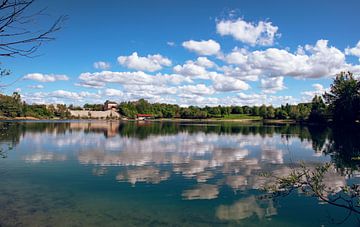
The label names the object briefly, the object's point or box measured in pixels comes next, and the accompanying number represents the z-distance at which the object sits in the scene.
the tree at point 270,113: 165.00
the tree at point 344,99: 79.19
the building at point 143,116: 187.52
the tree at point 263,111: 170.69
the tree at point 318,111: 104.44
